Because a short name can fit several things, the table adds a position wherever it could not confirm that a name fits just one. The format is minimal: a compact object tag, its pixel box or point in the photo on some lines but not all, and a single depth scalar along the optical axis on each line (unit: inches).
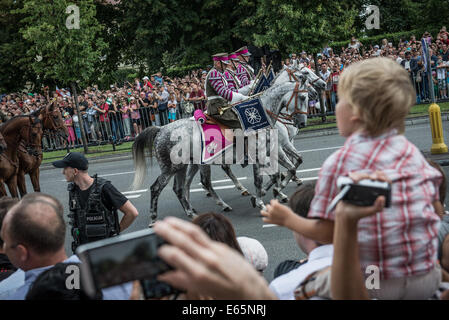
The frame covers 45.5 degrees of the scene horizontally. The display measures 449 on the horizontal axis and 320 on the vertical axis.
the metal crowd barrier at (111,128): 803.4
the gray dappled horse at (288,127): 385.7
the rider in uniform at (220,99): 369.4
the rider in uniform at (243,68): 405.7
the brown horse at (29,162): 439.5
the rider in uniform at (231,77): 392.2
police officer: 205.0
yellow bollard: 420.8
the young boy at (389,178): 71.0
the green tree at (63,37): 740.6
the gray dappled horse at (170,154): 365.4
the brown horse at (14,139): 411.8
